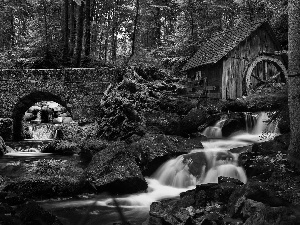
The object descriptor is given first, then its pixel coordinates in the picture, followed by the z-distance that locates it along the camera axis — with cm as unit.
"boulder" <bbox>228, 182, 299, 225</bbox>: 374
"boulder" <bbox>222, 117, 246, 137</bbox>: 1291
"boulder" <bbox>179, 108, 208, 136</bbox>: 1281
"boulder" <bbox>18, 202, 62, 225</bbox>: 377
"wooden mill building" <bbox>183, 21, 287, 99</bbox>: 1855
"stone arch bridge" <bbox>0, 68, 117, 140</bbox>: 1609
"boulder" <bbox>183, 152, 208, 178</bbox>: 867
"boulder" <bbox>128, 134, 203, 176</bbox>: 930
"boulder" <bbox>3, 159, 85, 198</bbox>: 722
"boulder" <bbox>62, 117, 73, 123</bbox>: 2124
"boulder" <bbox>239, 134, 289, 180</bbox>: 619
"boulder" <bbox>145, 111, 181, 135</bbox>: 1215
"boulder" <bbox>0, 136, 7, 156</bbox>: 1329
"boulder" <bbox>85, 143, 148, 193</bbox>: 769
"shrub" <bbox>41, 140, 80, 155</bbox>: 1322
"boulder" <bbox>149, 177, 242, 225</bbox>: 456
